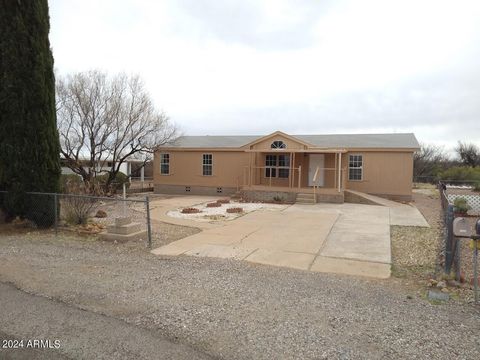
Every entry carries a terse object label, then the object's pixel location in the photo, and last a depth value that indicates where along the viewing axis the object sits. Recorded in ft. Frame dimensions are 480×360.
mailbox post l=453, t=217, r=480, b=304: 15.46
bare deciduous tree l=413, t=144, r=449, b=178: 143.95
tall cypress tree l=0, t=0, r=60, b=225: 30.66
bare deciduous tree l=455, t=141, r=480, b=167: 151.23
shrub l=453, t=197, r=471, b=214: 45.54
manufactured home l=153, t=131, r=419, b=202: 62.80
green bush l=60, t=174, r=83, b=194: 39.97
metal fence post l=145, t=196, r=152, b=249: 25.53
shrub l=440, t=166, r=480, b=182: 102.39
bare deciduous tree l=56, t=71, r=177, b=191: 57.16
